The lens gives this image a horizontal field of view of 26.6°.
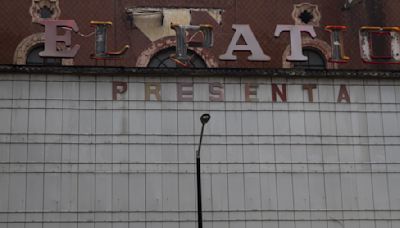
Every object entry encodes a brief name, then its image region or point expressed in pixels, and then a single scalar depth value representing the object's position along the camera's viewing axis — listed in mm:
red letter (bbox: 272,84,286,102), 30250
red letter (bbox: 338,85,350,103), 30453
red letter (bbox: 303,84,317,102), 30450
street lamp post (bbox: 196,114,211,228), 25156
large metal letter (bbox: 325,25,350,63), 30656
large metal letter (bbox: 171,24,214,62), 30172
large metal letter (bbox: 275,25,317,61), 30578
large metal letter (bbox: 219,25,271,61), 30223
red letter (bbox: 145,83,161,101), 29734
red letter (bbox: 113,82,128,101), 29609
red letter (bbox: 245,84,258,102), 30109
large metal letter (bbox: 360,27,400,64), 30969
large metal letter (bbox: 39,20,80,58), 29609
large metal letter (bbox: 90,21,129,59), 29891
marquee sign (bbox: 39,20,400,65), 29906
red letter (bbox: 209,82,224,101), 30016
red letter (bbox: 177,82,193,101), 29869
